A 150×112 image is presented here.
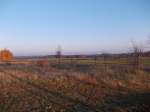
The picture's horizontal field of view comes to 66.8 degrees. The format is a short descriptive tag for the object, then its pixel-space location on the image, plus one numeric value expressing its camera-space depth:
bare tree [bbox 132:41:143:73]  10.98
